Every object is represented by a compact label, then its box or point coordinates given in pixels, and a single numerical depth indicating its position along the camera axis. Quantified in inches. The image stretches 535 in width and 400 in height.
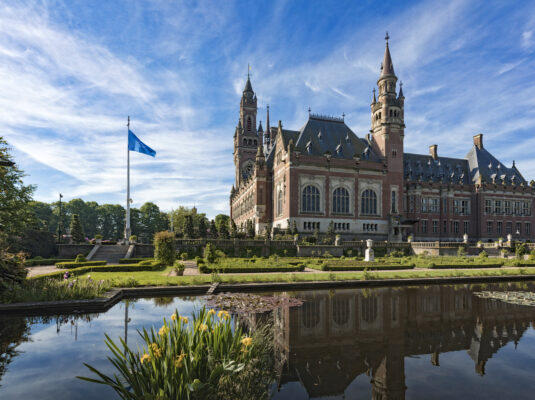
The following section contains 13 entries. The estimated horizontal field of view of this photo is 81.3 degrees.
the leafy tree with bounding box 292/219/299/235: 1878.2
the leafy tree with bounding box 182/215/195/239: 1876.2
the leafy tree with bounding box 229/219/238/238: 1854.9
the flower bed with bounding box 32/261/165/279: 969.5
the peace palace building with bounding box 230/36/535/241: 2066.9
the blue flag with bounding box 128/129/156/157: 1621.6
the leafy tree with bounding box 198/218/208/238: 2113.7
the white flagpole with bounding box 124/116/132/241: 1593.3
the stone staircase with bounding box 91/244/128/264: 1344.7
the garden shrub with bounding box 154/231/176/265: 1138.7
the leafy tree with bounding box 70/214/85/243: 1688.0
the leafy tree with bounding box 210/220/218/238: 2128.4
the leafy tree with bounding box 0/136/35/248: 1258.3
